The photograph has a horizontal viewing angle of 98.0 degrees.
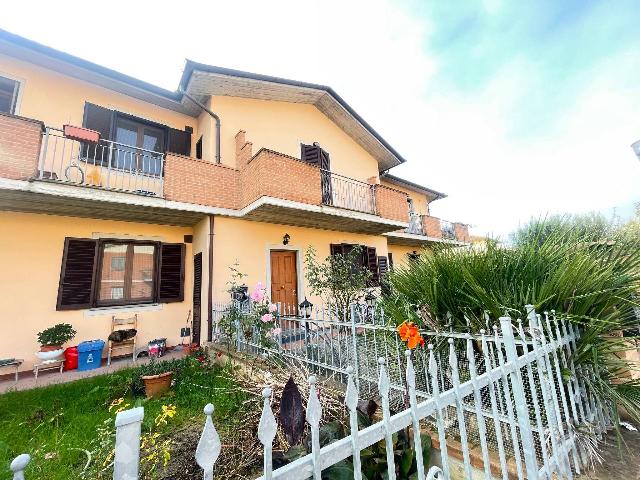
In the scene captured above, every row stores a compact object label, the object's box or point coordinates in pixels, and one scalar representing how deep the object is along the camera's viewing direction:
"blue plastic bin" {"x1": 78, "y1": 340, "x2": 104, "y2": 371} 6.39
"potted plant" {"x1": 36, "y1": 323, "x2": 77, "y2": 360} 6.13
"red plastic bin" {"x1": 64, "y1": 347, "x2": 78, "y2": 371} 6.38
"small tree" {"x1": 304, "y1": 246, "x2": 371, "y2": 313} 7.24
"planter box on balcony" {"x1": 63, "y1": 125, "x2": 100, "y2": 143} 6.29
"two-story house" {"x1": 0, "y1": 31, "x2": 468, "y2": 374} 6.40
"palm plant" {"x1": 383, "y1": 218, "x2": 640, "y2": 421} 2.42
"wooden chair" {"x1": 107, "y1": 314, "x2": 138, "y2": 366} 7.00
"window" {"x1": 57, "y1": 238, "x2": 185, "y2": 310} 6.99
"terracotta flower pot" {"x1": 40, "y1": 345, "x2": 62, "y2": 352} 6.24
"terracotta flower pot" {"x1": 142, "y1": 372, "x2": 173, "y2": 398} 5.15
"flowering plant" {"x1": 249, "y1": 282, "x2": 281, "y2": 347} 5.27
